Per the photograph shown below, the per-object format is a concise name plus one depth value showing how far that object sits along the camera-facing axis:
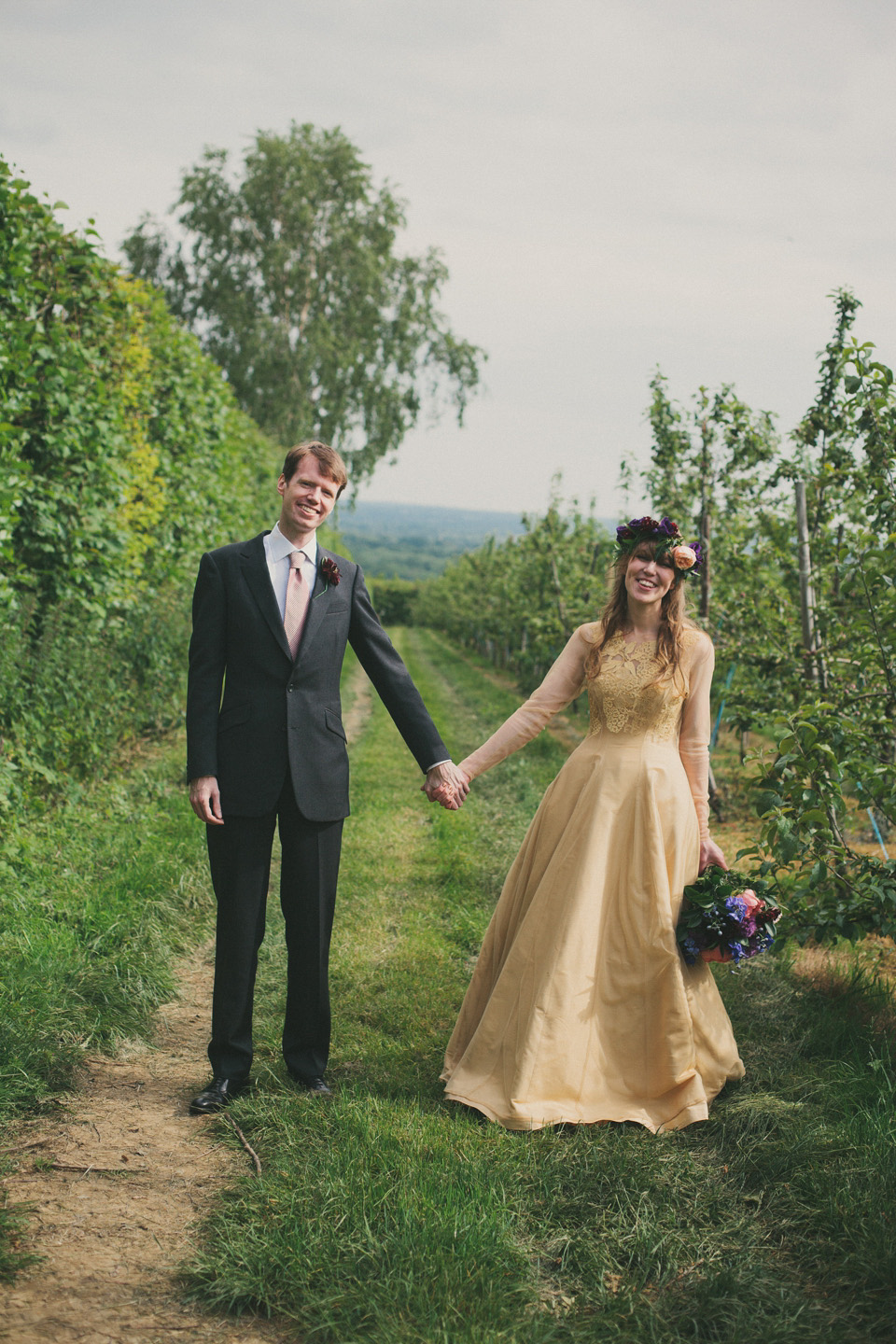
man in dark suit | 3.14
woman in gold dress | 3.11
